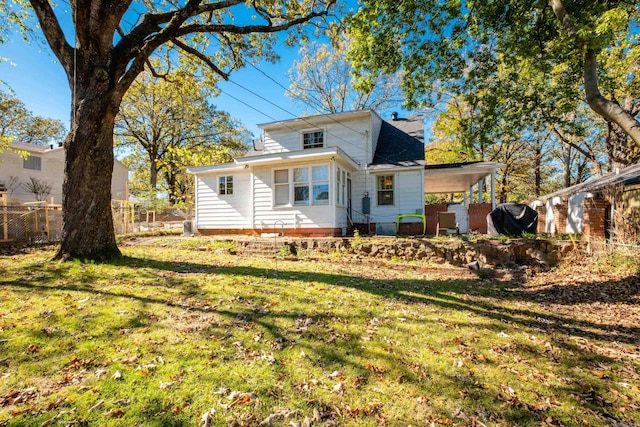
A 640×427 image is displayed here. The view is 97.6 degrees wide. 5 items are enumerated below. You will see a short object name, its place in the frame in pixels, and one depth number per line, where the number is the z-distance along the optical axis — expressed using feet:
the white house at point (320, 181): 36.43
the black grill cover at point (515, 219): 37.24
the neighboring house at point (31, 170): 72.33
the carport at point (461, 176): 38.63
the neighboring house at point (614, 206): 22.48
